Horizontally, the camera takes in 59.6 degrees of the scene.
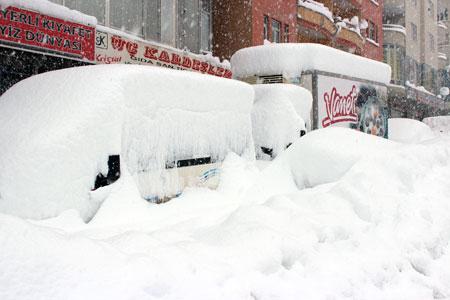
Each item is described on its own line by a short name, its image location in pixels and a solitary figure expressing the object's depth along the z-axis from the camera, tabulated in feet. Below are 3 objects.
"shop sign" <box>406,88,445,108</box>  96.53
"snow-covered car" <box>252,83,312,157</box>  21.17
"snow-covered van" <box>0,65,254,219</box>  11.07
